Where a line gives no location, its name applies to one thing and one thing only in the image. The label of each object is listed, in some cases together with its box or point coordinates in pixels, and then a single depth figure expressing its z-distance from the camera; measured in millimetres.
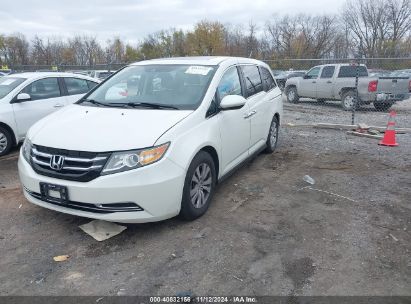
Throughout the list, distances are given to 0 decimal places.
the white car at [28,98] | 7062
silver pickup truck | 12961
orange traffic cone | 7797
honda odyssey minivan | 3496
